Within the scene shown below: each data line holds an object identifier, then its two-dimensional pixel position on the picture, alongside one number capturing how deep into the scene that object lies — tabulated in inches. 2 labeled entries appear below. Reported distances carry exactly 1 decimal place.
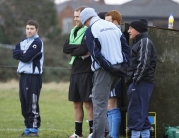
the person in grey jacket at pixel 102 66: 650.2
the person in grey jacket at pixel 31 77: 783.7
